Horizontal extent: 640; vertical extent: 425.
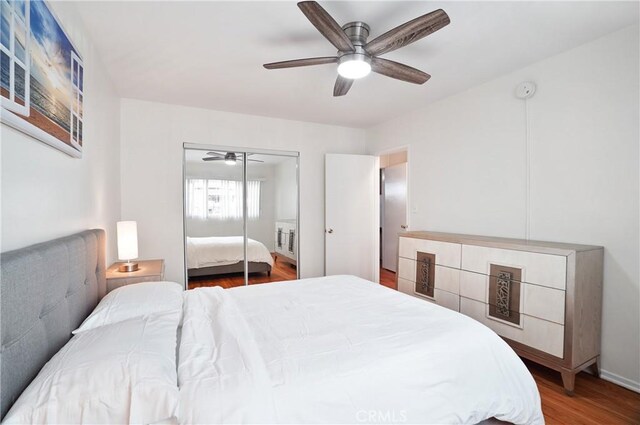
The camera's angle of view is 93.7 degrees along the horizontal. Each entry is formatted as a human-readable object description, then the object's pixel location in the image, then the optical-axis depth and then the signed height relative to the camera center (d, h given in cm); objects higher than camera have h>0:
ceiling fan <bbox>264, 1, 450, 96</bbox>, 161 +101
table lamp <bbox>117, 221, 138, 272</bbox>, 239 -30
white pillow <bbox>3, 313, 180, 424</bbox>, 85 -55
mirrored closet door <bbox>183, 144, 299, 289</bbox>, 380 -12
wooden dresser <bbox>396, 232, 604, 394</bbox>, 202 -65
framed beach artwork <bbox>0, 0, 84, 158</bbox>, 102 +54
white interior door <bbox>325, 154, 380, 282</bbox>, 434 -11
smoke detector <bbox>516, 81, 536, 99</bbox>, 257 +103
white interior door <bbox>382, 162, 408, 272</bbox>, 547 -4
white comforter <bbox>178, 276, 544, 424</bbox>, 106 -65
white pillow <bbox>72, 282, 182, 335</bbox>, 140 -51
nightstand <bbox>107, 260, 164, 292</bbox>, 218 -52
